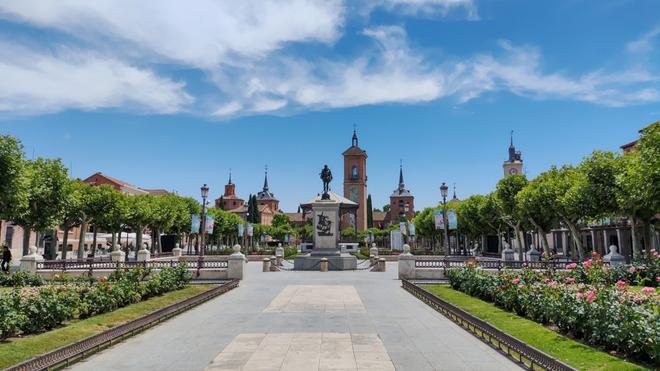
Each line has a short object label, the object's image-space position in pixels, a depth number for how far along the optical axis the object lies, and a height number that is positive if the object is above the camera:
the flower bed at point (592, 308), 8.25 -1.38
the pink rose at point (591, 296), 9.56 -1.06
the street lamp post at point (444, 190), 31.38 +3.52
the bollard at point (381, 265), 32.78 -1.50
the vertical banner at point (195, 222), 38.84 +1.69
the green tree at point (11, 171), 25.89 +3.87
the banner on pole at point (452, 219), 35.97 +1.83
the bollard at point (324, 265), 32.28 -1.48
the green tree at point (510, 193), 42.84 +4.59
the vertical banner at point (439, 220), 35.16 +1.72
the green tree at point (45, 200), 34.50 +3.10
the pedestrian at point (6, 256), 27.05 -0.79
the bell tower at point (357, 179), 120.81 +16.28
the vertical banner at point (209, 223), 41.38 +1.71
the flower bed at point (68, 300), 10.41 -1.53
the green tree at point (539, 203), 35.94 +3.12
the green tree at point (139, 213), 45.66 +2.88
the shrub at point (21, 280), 21.92 -1.75
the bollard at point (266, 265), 32.48 -1.52
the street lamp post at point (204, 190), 32.97 +3.63
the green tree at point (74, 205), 36.50 +2.99
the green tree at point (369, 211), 140.48 +9.54
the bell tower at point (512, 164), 134.12 +22.38
